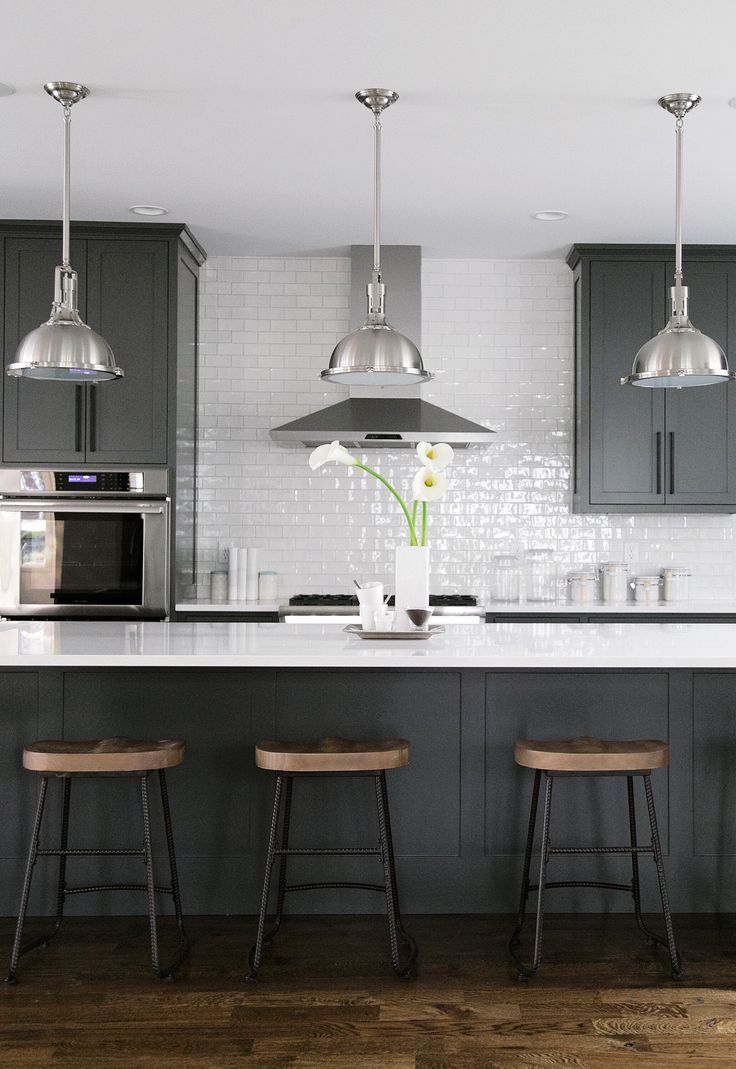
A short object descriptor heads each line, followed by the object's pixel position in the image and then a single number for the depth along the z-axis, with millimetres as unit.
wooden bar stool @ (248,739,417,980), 2918
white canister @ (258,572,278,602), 5480
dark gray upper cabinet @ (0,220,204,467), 5027
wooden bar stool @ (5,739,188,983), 2908
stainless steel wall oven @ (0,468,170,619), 4996
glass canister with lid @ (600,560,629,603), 5496
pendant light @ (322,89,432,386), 3309
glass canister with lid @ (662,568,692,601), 5527
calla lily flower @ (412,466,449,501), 3482
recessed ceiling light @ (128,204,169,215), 4750
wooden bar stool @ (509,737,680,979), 2953
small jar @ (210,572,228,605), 5434
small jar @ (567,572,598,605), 5391
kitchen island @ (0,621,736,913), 3412
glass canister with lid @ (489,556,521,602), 5500
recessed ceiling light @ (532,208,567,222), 4820
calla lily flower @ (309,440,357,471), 3420
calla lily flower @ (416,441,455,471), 3479
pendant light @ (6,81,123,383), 3271
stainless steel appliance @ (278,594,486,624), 4969
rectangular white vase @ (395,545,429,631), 3584
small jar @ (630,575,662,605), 5473
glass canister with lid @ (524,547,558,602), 5680
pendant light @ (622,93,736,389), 3350
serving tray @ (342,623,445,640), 3438
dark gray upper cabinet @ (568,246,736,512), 5332
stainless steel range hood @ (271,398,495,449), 5156
